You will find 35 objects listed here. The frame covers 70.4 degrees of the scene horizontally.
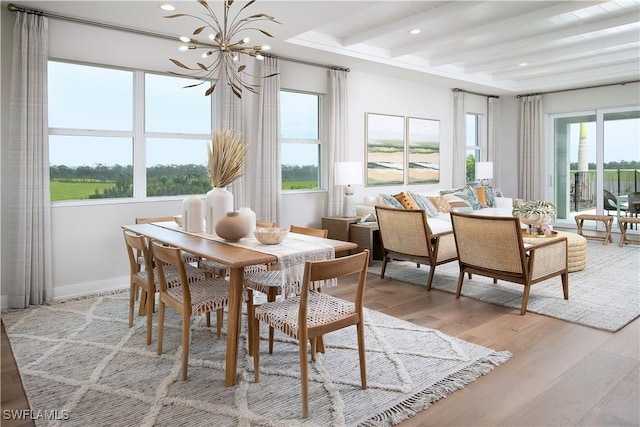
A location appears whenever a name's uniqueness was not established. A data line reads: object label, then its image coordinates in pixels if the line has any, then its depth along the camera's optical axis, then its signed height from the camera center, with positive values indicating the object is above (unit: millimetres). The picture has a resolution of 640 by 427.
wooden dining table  2344 -314
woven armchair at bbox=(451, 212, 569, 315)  3615 -425
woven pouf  4941 -554
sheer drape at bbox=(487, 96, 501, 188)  8859 +1390
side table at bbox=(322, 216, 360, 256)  5699 -307
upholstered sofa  5910 -14
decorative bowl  2750 -205
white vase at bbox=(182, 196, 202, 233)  3250 -90
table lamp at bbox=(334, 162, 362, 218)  5781 +367
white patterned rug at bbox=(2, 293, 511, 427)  2168 -984
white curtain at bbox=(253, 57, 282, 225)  5379 +626
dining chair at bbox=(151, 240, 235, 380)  2473 -547
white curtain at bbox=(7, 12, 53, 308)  3832 +313
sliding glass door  7891 +783
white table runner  2459 -283
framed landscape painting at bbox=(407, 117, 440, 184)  7342 +857
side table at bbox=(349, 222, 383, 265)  5523 -434
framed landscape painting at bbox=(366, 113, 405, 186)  6758 +814
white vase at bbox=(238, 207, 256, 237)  2963 -103
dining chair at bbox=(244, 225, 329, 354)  2713 -509
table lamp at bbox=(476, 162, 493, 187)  7992 +565
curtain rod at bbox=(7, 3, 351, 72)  3791 +1657
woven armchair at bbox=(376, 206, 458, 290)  4410 -379
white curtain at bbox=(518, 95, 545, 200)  8711 +1081
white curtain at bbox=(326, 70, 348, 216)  6078 +983
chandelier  3038 +1507
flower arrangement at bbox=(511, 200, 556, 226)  4262 -102
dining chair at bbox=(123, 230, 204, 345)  2896 -510
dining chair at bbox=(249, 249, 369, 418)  2125 -574
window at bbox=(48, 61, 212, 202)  4309 +692
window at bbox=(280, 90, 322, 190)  5918 +827
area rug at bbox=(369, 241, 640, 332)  3568 -832
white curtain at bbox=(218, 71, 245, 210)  5078 +966
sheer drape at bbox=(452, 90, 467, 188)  8055 +1122
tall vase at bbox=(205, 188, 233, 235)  3105 -24
